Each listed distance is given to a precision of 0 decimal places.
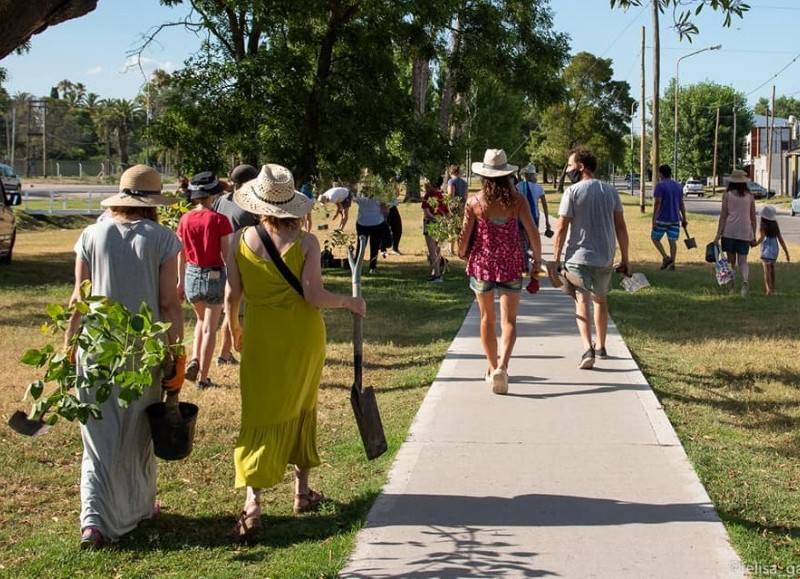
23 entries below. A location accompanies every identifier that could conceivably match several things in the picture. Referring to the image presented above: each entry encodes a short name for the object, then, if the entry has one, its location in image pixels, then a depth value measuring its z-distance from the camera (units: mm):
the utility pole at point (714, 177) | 84031
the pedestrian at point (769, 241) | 12909
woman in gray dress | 4598
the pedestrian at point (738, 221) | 12719
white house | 87688
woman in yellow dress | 4691
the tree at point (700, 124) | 95062
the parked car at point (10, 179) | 38975
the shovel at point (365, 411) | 5109
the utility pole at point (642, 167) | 39469
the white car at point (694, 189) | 78812
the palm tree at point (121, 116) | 102750
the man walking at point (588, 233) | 8141
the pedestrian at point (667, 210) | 15695
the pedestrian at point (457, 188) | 14562
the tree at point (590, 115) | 69250
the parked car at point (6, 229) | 18311
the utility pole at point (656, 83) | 30438
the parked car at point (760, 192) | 67825
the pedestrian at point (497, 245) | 7344
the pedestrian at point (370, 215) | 15734
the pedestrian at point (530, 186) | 13859
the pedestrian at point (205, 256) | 7797
